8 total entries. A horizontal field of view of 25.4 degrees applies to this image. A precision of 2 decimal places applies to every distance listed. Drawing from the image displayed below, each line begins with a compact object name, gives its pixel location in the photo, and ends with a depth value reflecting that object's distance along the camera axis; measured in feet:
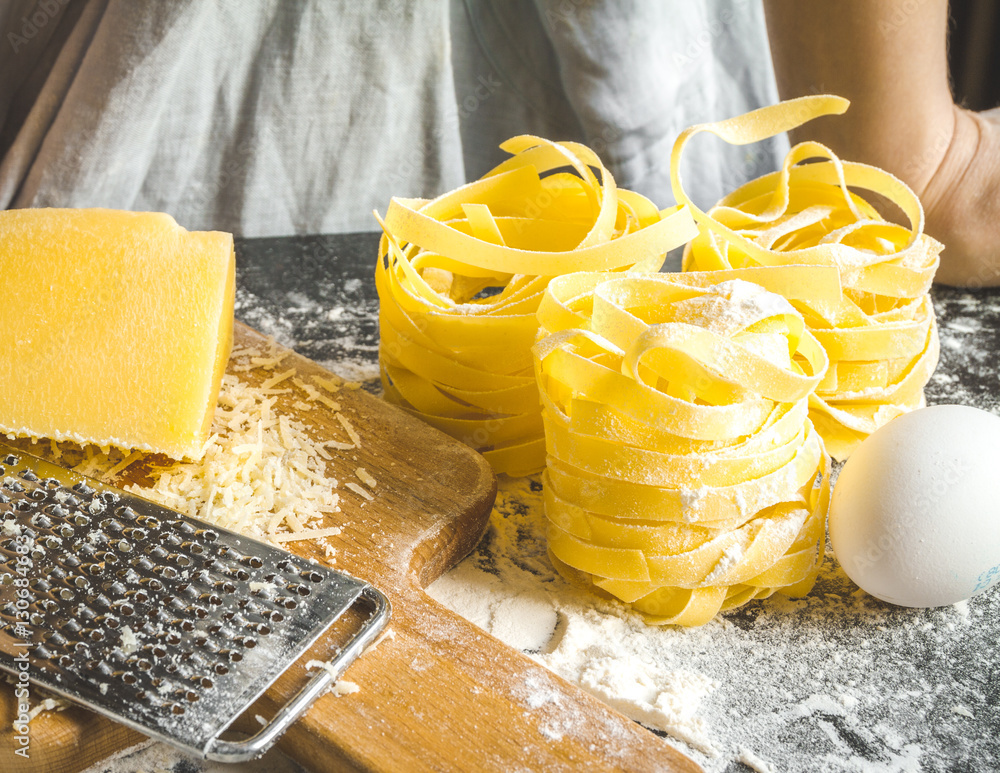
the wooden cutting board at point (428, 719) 1.45
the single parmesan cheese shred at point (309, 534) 1.62
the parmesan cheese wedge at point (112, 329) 1.66
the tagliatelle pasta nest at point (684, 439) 1.52
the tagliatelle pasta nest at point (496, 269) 1.67
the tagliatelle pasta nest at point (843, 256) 1.68
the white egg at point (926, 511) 1.53
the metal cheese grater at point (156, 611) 1.45
